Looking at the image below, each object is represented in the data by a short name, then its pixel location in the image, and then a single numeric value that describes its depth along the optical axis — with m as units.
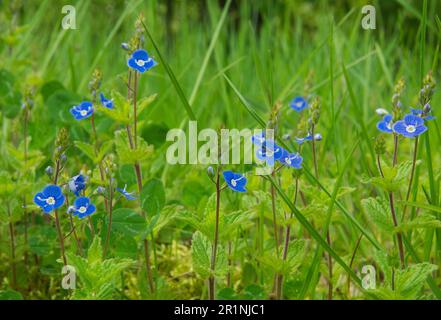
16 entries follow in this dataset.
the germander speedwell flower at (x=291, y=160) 0.61
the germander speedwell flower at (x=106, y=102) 0.66
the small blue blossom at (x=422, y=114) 0.61
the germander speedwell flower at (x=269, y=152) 0.61
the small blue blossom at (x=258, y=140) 0.61
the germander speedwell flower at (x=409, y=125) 0.60
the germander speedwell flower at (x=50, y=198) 0.59
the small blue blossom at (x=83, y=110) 0.64
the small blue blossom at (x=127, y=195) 0.62
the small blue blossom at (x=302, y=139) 0.63
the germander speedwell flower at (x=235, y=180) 0.59
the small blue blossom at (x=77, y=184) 0.60
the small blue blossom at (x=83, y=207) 0.60
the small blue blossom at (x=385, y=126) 0.63
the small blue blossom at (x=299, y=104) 0.74
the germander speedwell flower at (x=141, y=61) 0.62
